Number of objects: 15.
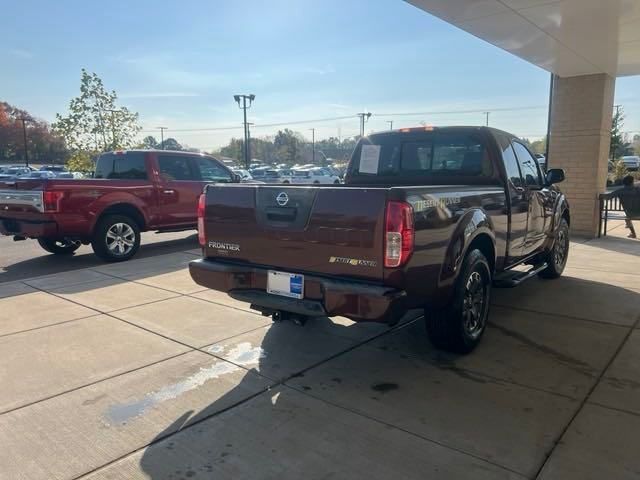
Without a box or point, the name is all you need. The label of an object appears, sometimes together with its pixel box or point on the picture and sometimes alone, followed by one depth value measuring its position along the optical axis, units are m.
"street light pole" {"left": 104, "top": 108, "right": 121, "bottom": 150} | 24.47
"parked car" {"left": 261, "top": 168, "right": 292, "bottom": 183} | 35.44
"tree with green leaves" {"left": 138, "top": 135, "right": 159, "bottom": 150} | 26.38
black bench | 10.34
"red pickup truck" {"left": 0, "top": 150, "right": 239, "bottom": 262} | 7.55
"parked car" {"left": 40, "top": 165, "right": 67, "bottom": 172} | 48.64
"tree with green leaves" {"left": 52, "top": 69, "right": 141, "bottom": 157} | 23.58
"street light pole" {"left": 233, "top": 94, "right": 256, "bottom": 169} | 39.10
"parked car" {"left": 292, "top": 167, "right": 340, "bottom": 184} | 34.69
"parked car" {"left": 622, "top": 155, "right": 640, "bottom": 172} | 42.12
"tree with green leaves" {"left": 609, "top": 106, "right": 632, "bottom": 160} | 37.03
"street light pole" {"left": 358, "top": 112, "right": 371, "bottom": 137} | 61.48
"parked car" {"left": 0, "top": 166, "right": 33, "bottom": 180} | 41.03
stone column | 10.81
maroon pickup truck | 3.29
